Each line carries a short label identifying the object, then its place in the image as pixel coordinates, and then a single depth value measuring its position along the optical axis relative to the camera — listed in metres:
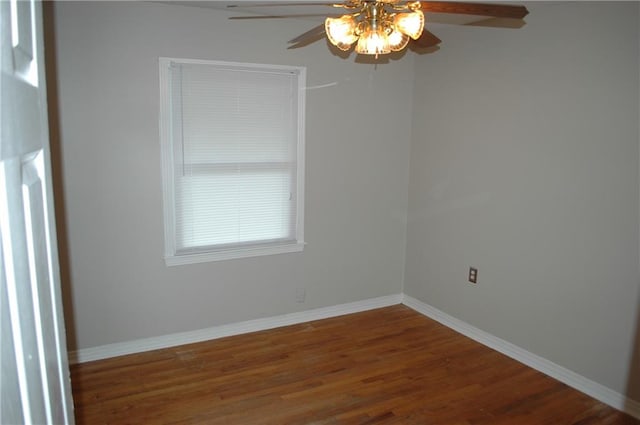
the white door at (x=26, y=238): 0.63
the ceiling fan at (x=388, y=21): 1.89
